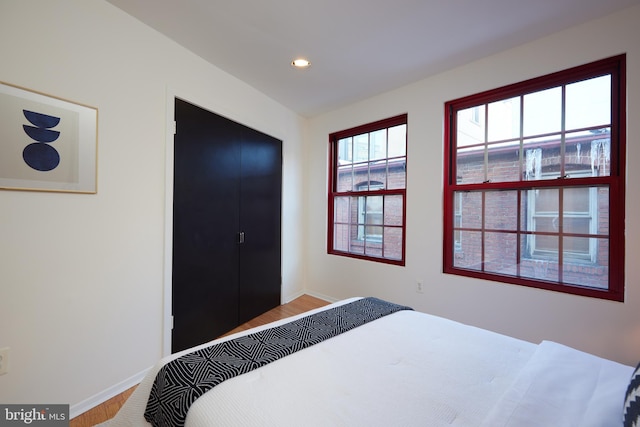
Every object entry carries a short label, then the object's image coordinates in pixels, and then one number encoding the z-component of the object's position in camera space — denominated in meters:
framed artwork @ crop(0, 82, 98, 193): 1.34
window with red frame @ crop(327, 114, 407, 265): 3.01
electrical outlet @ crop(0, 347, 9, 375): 1.33
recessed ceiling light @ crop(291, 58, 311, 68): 2.36
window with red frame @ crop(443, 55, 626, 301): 1.88
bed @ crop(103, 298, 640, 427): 0.82
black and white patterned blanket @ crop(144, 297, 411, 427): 0.92
